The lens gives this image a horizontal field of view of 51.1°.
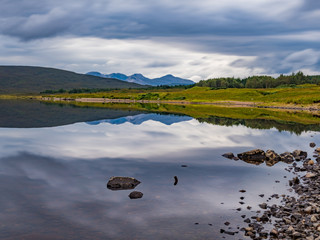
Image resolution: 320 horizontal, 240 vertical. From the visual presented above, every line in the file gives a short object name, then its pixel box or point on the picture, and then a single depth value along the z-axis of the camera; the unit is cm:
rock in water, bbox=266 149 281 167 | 3446
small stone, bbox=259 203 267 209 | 2020
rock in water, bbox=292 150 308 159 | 3646
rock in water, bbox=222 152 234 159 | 3653
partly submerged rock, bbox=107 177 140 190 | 2477
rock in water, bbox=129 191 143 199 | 2242
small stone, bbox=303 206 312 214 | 1872
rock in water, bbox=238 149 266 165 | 3562
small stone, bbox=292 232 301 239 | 1556
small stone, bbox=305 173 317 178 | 2679
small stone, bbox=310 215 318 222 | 1720
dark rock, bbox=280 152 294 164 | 3490
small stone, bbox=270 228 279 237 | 1602
